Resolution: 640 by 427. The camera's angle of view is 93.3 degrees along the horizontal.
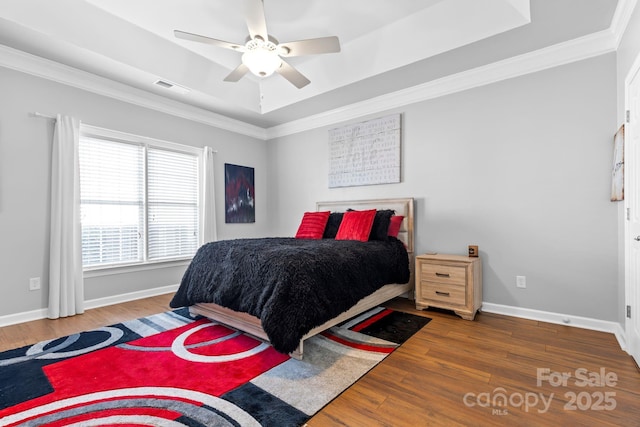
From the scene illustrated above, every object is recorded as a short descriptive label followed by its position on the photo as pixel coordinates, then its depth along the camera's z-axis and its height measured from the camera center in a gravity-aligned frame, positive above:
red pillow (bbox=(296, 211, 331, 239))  4.04 -0.13
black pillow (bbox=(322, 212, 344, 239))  4.06 -0.14
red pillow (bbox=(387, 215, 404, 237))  3.79 -0.14
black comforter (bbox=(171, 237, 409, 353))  2.10 -0.53
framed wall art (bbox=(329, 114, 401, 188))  4.07 +0.90
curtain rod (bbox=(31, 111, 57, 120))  3.15 +1.07
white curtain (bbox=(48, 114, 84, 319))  3.18 -0.12
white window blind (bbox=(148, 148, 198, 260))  4.16 +0.19
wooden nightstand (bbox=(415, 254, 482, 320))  3.03 -0.72
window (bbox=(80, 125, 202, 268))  3.58 +0.24
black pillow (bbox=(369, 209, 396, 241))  3.64 -0.13
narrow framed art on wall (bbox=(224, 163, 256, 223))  4.98 +0.37
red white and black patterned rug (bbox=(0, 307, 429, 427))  1.60 -1.05
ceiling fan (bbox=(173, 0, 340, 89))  2.38 +1.42
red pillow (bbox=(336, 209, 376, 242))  3.59 -0.12
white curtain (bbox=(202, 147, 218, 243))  4.58 +0.23
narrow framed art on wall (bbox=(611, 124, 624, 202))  2.40 +0.37
